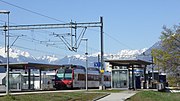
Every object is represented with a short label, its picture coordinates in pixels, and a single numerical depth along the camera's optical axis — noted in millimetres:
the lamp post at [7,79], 33844
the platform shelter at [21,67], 54875
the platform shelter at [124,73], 54156
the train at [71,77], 62969
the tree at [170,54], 58312
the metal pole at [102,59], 52038
